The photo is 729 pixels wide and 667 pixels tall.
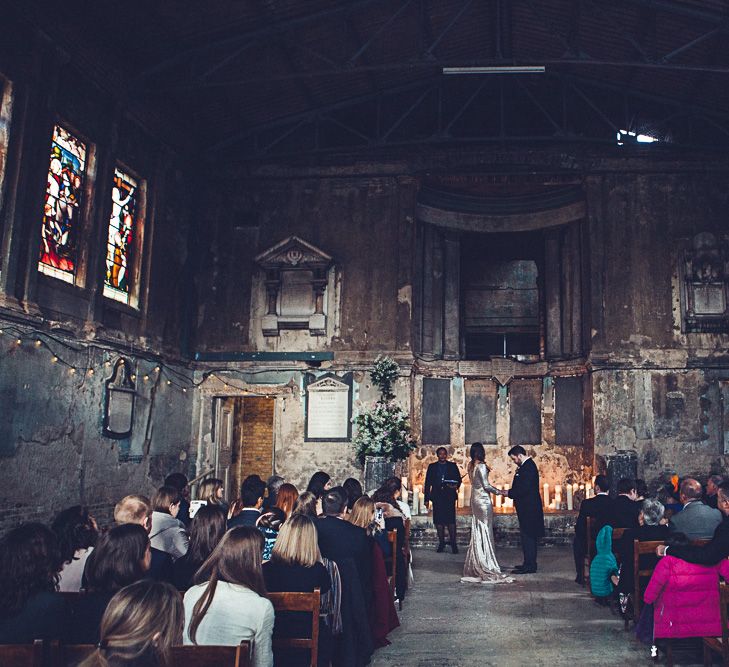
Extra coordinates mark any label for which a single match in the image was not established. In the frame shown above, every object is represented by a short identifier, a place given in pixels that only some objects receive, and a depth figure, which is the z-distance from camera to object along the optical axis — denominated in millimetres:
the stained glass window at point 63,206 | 10297
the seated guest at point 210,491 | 6520
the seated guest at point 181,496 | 7012
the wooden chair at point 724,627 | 4367
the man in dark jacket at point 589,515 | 7703
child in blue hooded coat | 7074
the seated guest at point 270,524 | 5325
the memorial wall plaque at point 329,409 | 14406
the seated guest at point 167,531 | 5469
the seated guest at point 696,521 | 6148
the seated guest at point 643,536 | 6199
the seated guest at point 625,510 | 7199
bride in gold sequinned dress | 9082
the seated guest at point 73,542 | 4320
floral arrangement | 13281
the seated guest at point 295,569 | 4129
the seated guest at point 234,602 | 3393
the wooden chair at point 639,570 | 5973
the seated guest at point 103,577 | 3256
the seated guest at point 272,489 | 7714
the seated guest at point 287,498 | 6062
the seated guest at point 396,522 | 7609
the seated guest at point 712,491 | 8062
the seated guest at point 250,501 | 5688
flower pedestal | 13328
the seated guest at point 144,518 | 4430
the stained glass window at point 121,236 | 12047
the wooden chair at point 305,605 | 3914
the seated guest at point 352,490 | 7219
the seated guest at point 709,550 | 5121
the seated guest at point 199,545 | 4453
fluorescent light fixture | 11383
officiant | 11438
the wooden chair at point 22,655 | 2730
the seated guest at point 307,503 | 5469
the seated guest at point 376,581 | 5820
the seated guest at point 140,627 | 2260
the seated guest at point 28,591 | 3055
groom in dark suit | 9523
